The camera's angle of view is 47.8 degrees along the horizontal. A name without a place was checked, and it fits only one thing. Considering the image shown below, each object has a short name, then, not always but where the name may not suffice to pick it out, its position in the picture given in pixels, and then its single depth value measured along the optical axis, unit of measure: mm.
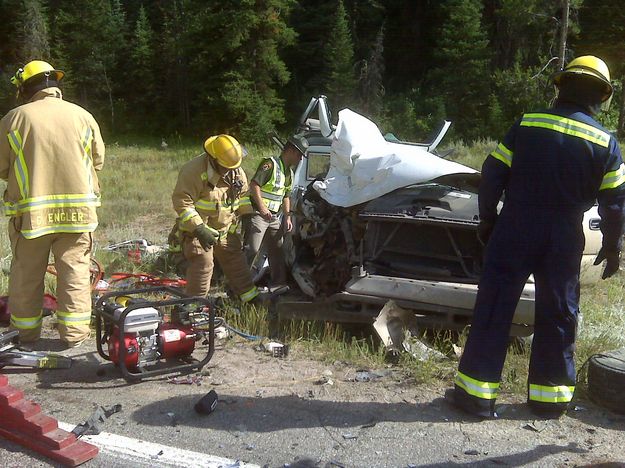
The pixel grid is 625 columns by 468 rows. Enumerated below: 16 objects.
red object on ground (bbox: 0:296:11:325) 5047
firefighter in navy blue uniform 3562
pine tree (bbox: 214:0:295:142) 31250
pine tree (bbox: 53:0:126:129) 38562
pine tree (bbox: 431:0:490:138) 29172
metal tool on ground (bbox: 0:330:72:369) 4082
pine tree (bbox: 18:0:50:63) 35188
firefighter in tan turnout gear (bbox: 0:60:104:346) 4469
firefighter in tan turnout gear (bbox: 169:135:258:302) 5273
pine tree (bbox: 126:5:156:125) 38094
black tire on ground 3742
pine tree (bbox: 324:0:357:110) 31234
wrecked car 4898
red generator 3984
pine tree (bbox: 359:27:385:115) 29734
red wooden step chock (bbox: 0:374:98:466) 3150
